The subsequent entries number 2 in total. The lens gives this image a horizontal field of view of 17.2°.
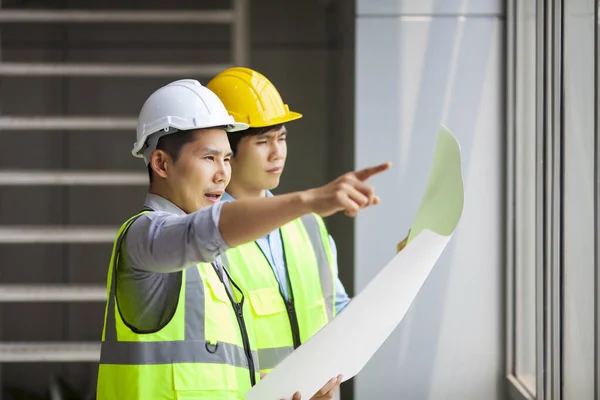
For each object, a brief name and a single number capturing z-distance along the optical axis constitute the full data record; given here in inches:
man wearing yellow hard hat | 211.6
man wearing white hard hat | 181.0
